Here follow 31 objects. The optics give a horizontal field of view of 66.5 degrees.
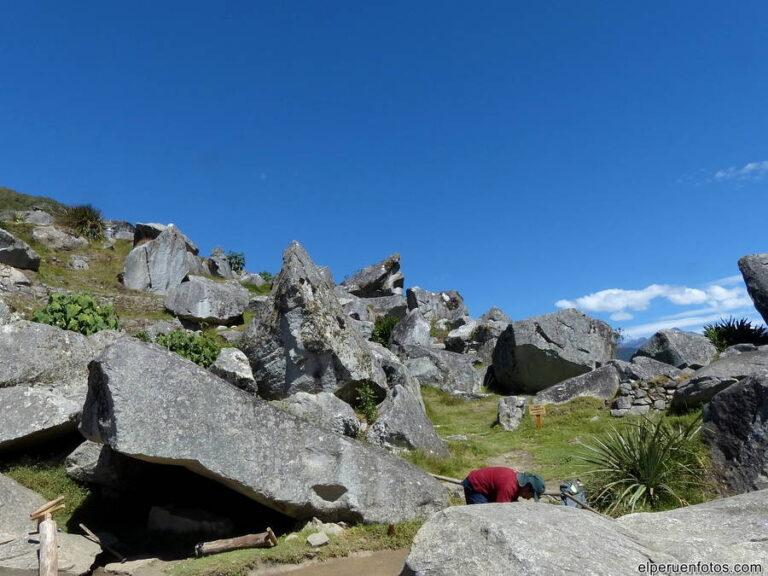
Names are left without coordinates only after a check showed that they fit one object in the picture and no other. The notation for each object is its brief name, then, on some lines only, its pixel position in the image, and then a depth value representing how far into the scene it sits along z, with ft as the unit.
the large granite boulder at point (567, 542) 15.43
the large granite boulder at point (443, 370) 82.48
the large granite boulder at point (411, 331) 104.27
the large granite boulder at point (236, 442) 28.35
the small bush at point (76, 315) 55.26
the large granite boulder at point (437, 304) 150.43
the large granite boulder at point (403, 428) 43.75
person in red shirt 27.02
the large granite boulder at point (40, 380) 36.70
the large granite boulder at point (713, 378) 53.83
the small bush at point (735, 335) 80.28
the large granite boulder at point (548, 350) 79.87
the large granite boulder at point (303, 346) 48.01
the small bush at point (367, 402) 47.29
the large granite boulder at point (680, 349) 77.32
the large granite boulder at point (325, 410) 42.04
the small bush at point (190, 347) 52.85
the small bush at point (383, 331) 112.37
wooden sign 60.03
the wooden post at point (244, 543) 29.07
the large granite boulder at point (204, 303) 97.30
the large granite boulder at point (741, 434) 32.50
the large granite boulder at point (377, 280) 169.58
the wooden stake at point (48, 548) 26.03
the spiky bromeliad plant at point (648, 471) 32.99
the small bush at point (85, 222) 140.26
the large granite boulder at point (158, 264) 117.60
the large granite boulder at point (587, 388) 69.26
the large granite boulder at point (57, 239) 128.88
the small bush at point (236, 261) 174.70
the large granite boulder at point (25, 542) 27.07
